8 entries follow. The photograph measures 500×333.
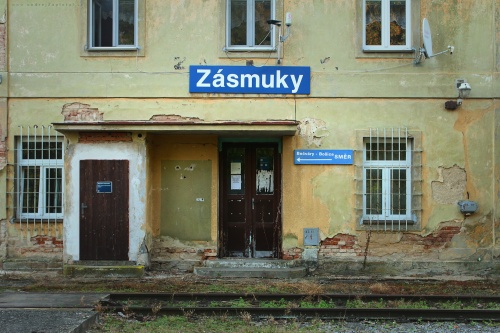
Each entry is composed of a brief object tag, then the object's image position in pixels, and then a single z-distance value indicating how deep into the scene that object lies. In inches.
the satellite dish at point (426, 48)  488.1
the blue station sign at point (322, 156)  514.0
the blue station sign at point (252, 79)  514.0
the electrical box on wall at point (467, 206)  507.8
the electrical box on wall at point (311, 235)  515.2
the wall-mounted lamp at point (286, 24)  489.1
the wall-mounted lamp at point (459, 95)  509.4
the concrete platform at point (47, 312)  315.9
